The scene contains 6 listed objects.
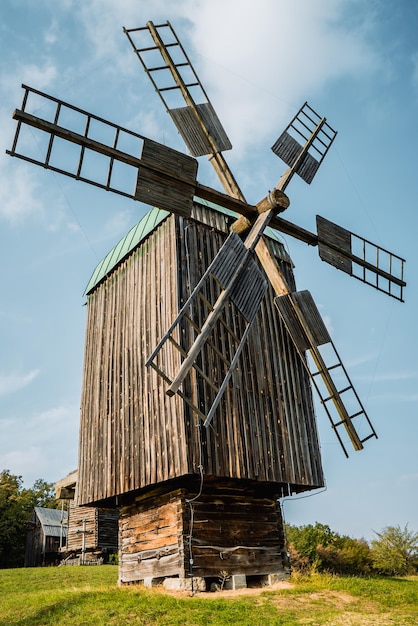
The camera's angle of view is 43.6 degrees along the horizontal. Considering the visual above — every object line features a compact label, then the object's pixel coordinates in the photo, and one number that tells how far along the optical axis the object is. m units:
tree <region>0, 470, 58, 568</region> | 36.09
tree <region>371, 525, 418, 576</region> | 20.22
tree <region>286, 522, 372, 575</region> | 17.31
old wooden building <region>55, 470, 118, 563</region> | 27.59
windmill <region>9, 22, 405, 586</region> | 10.43
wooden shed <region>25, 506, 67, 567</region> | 35.25
